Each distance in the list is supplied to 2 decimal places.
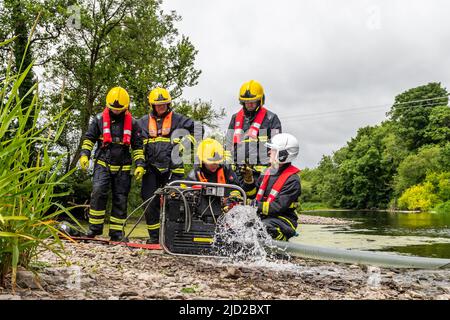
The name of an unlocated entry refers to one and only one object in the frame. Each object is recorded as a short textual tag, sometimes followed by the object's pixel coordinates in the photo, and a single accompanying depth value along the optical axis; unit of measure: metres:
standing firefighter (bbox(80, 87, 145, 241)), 6.54
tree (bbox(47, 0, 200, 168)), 17.91
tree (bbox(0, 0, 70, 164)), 16.55
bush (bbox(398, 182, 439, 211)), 44.81
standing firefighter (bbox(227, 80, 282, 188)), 6.43
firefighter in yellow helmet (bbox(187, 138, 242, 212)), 5.69
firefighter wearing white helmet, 5.36
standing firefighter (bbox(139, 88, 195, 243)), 6.63
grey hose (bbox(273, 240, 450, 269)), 4.42
